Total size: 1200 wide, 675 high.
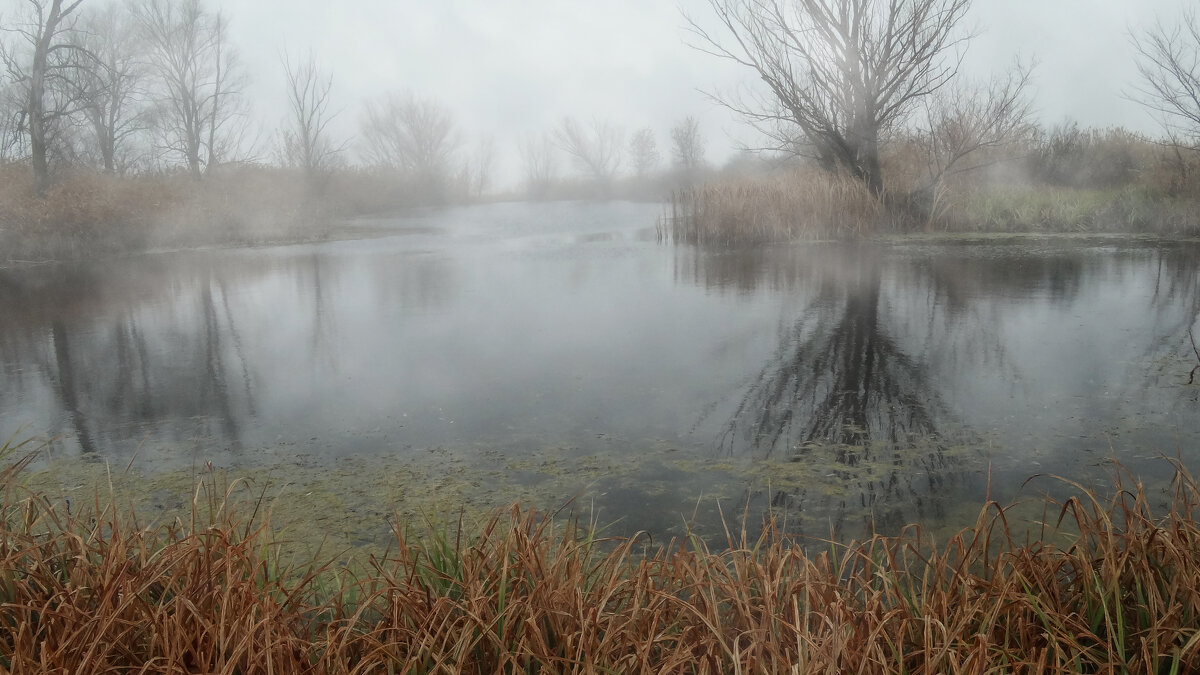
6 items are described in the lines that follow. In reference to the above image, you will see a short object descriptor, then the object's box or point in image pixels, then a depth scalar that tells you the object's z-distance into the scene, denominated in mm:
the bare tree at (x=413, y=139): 43156
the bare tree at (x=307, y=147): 31547
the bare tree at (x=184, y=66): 26625
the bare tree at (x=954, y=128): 14359
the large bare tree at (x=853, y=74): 13930
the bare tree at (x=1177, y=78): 15203
